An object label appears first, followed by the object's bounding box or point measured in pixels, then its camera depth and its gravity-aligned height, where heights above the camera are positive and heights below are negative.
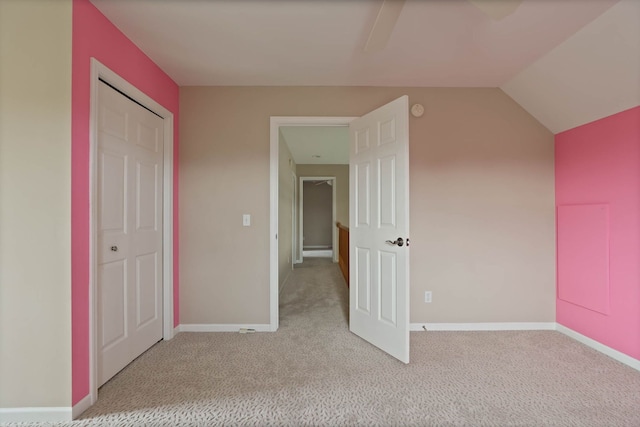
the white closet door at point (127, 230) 1.78 -0.11
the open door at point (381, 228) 2.09 -0.11
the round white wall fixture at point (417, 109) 2.62 +1.02
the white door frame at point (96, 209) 1.59 +0.05
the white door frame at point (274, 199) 2.63 +0.16
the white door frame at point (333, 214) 6.63 +0.05
